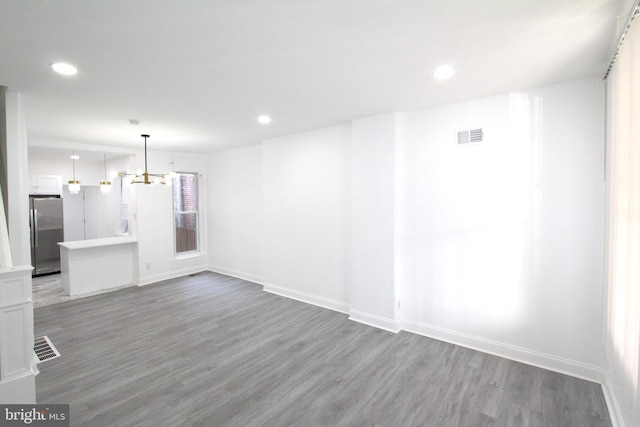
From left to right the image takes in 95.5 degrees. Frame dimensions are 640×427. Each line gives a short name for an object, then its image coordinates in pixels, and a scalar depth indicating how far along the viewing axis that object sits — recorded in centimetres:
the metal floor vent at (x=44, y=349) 321
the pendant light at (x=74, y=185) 532
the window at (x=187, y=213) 692
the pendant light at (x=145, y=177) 473
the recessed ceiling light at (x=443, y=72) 244
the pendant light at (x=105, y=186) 570
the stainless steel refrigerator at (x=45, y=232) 654
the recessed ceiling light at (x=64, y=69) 230
